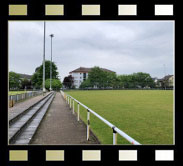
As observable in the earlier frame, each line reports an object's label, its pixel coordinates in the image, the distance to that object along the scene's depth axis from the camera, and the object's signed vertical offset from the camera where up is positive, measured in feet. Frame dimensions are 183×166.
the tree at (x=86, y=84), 236.86 -0.71
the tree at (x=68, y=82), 237.04 +1.72
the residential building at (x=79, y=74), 290.15 +14.29
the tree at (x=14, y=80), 171.48 +2.92
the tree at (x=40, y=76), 188.22 +7.76
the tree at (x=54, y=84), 154.40 -0.52
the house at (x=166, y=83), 216.23 +0.60
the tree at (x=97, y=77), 244.26 +8.24
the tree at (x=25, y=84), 196.71 -0.67
